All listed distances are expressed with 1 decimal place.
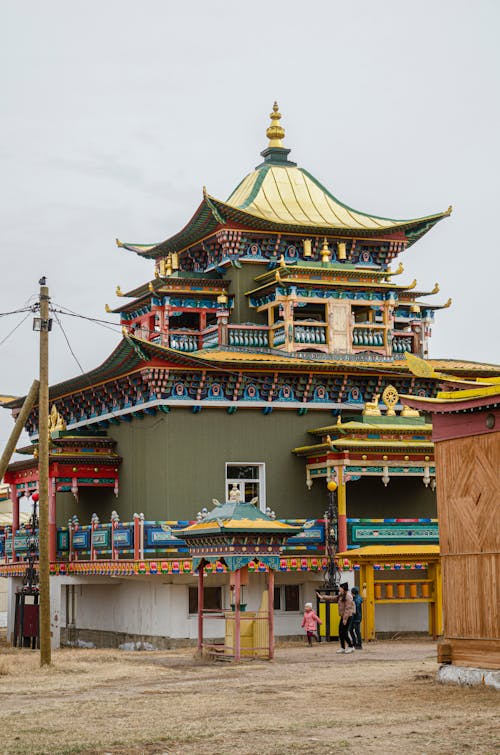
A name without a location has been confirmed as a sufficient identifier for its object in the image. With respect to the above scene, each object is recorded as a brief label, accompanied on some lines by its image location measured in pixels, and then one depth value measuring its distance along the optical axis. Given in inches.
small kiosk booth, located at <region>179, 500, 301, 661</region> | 1077.8
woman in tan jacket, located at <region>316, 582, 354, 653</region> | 1135.6
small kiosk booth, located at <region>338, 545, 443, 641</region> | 1291.8
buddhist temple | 1334.9
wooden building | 808.9
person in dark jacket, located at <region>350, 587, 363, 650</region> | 1156.5
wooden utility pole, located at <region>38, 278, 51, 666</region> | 1071.0
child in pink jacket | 1229.1
